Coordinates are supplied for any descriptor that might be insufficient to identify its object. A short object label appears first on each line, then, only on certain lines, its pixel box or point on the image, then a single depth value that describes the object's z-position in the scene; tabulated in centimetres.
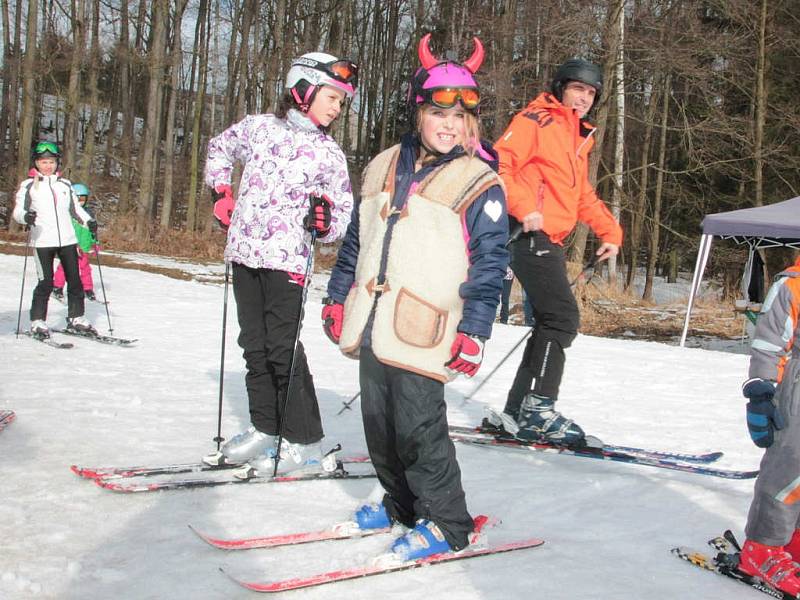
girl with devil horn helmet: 260
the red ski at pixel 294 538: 270
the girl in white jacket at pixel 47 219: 730
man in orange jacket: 417
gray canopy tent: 1077
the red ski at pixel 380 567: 237
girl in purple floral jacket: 352
